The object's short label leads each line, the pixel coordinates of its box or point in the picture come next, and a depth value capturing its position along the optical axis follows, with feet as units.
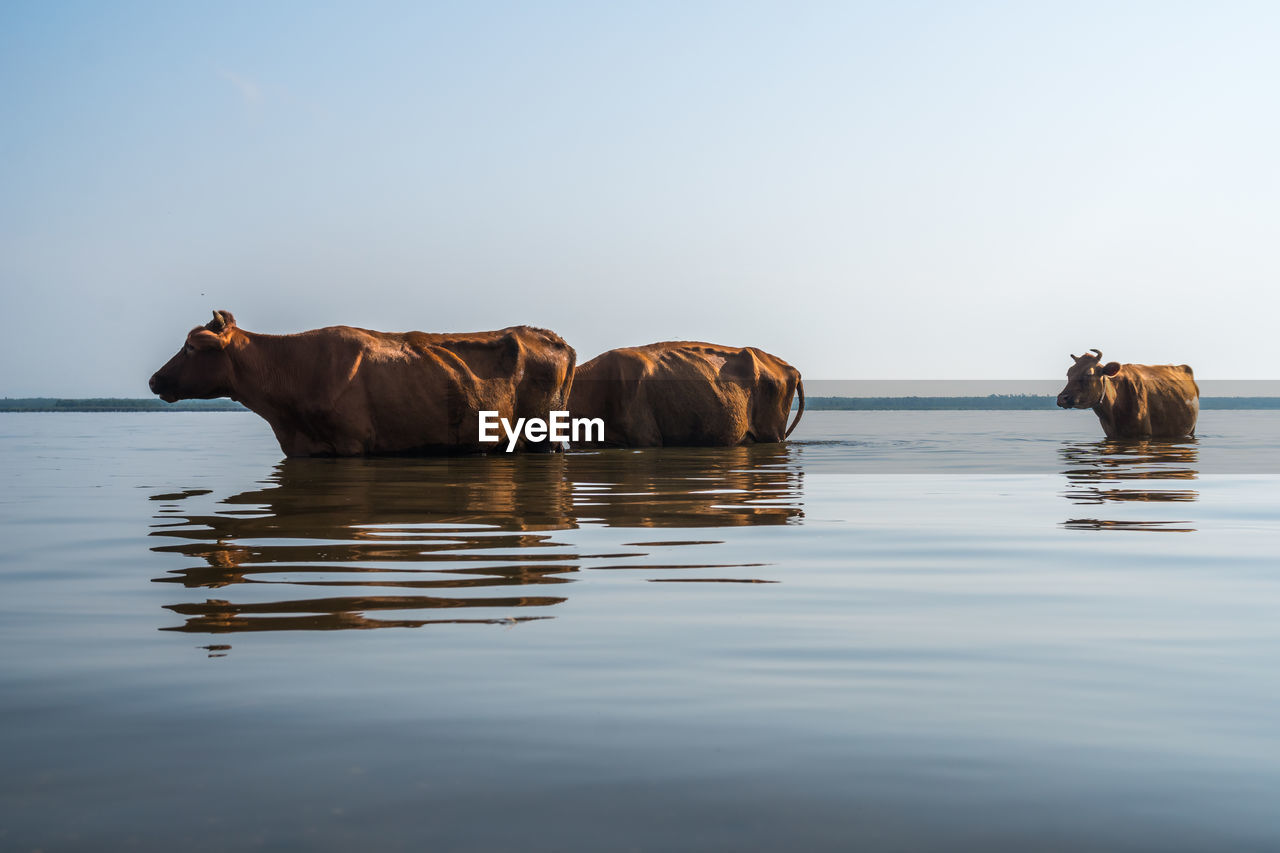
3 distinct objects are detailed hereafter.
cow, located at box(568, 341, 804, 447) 66.64
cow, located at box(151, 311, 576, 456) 52.11
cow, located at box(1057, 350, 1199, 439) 75.10
